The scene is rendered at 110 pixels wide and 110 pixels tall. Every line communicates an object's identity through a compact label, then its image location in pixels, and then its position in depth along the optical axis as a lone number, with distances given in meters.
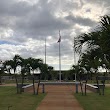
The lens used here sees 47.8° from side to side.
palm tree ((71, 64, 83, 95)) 15.38
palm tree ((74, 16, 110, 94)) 3.97
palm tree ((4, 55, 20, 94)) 13.11
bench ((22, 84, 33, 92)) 12.81
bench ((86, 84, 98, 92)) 12.49
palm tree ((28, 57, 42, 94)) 15.77
